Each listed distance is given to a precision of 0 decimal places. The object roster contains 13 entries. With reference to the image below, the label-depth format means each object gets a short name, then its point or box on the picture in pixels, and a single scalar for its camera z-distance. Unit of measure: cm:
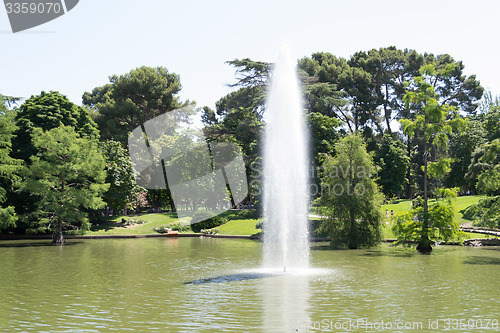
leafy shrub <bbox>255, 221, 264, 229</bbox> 5083
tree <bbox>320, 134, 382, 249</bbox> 3928
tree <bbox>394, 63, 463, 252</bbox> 3672
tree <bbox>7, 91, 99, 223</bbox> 4912
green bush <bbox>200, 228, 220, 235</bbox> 5298
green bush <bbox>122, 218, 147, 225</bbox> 5778
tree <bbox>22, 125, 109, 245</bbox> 4403
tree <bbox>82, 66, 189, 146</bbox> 7900
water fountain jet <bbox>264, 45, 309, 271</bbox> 2675
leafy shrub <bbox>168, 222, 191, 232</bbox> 5496
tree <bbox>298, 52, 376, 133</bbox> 7738
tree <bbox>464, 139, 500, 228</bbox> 3431
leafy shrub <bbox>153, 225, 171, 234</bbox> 5416
